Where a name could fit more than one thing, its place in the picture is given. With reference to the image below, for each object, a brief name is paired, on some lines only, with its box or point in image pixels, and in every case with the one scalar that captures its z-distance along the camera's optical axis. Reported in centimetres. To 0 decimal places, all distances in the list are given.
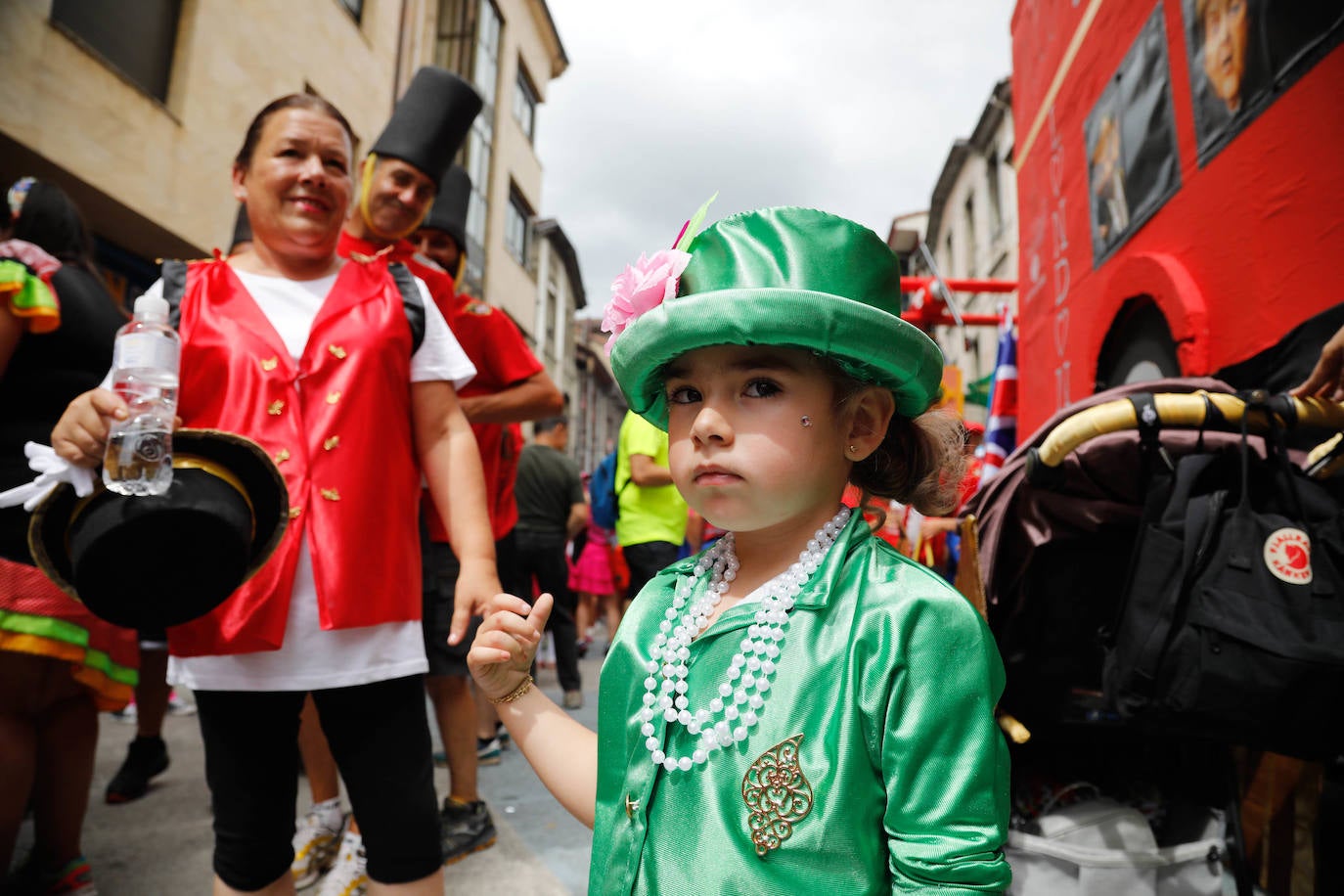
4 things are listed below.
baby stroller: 172
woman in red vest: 156
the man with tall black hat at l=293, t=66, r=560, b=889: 269
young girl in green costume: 97
